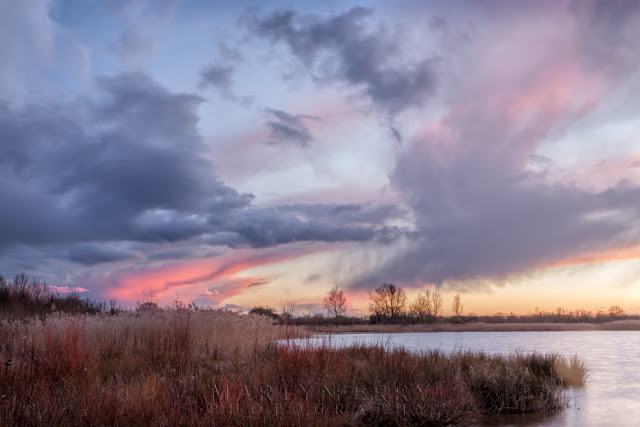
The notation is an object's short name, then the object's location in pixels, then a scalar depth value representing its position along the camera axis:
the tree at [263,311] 33.31
